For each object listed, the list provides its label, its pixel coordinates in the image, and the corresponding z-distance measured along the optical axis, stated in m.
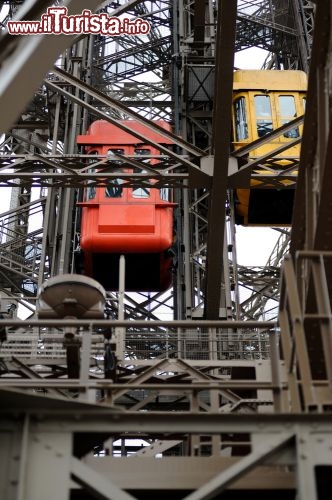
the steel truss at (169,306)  6.79
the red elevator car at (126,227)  21.41
